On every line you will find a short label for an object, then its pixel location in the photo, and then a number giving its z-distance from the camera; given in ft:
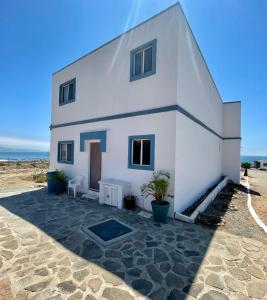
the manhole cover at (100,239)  14.46
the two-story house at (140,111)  20.95
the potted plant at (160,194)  18.70
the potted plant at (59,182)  29.91
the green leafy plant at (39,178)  41.79
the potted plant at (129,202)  22.41
